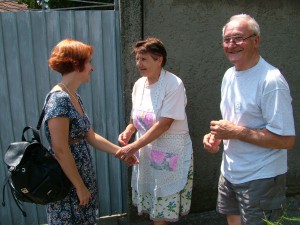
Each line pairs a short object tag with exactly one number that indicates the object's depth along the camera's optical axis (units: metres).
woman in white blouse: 2.56
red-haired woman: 2.06
